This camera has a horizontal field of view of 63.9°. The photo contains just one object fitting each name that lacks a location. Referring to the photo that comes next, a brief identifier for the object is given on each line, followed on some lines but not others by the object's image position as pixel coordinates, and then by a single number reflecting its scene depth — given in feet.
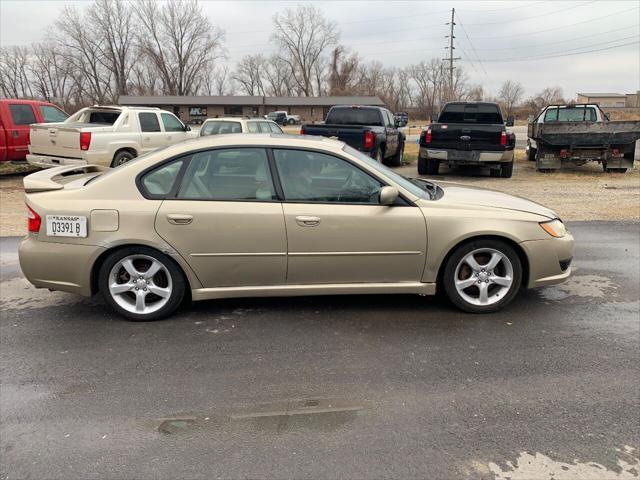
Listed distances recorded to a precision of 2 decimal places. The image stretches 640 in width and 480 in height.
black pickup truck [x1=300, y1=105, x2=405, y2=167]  40.11
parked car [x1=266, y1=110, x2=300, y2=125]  227.73
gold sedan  13.46
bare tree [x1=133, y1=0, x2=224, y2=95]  271.63
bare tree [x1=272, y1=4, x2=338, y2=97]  331.98
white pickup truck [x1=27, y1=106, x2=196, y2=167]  36.78
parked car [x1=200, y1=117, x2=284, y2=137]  45.47
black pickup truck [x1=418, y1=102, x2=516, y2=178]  41.32
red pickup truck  41.45
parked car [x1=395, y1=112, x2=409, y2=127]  53.08
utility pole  216.54
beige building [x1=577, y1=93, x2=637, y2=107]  328.70
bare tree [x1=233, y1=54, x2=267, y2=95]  352.08
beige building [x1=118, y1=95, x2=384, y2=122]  269.85
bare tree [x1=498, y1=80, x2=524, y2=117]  307.78
